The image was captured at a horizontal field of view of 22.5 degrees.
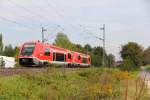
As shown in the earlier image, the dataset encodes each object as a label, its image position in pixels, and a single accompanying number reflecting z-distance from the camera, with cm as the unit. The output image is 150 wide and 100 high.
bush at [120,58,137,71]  6128
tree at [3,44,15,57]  12272
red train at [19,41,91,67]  3353
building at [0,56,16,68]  7219
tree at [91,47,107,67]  7938
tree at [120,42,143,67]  8675
